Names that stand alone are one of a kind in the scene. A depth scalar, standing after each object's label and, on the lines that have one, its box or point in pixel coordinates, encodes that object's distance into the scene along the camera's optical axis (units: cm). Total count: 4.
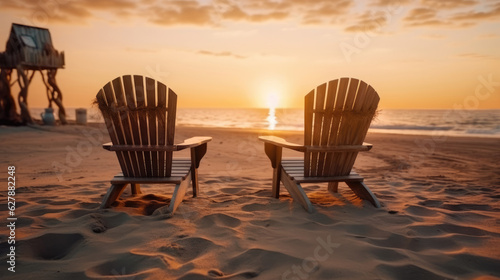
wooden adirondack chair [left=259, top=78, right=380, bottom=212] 308
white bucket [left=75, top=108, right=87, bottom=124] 1487
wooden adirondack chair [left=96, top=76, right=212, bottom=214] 296
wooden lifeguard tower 1281
